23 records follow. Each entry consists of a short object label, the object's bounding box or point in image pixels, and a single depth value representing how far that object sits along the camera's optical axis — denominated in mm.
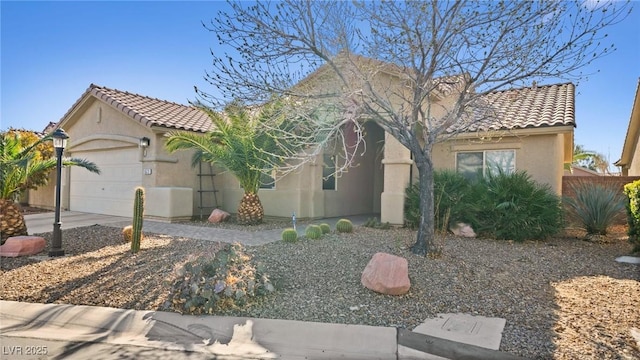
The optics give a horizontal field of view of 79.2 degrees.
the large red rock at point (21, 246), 7863
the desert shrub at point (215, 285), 5109
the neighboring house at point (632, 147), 17406
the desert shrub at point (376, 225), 11258
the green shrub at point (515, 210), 9797
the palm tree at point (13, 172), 8859
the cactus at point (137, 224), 7836
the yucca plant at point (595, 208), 10391
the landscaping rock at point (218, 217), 12789
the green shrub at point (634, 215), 8242
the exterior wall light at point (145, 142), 13516
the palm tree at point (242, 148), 11438
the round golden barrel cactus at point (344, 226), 9896
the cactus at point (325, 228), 9556
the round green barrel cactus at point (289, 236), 8492
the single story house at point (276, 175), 11562
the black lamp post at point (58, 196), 8031
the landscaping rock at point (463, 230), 10266
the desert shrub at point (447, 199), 10477
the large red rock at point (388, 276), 5457
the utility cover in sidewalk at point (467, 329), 4250
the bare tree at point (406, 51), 7004
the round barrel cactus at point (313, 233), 8875
